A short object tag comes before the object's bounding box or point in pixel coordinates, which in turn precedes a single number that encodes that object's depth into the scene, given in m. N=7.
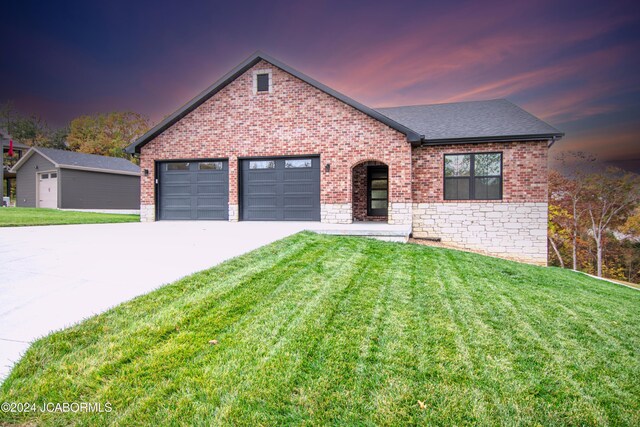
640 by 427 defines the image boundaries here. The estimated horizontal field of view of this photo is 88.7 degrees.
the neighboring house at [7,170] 25.04
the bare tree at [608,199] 23.06
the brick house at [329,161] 11.43
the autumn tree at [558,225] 25.23
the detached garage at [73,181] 22.20
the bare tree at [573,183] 24.52
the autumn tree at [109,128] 39.97
